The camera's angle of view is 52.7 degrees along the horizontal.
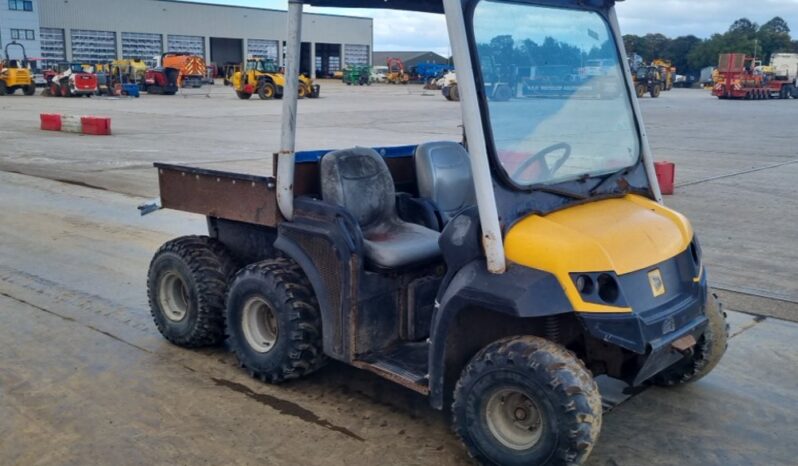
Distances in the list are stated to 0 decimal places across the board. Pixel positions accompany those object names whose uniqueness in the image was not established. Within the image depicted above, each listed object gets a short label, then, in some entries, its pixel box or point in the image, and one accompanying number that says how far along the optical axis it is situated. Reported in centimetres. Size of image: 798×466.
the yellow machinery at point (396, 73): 6925
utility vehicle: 331
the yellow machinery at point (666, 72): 5534
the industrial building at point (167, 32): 6288
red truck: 5019
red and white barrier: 2059
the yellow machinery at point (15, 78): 3919
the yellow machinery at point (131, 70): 4653
